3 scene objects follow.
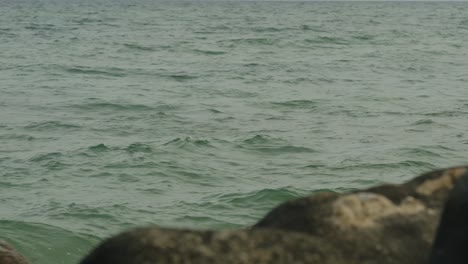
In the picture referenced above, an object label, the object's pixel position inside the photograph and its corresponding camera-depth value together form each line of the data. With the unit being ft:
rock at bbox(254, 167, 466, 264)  13.44
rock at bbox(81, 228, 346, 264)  12.24
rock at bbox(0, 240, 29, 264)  23.03
